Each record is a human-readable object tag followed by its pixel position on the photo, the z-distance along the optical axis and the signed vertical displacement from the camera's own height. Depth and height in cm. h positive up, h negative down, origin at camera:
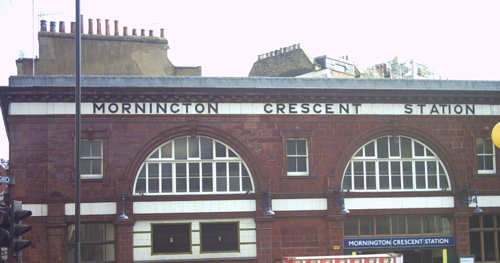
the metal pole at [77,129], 1744 +96
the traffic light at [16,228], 1258 -112
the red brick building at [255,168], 2459 -20
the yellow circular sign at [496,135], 1103 +35
